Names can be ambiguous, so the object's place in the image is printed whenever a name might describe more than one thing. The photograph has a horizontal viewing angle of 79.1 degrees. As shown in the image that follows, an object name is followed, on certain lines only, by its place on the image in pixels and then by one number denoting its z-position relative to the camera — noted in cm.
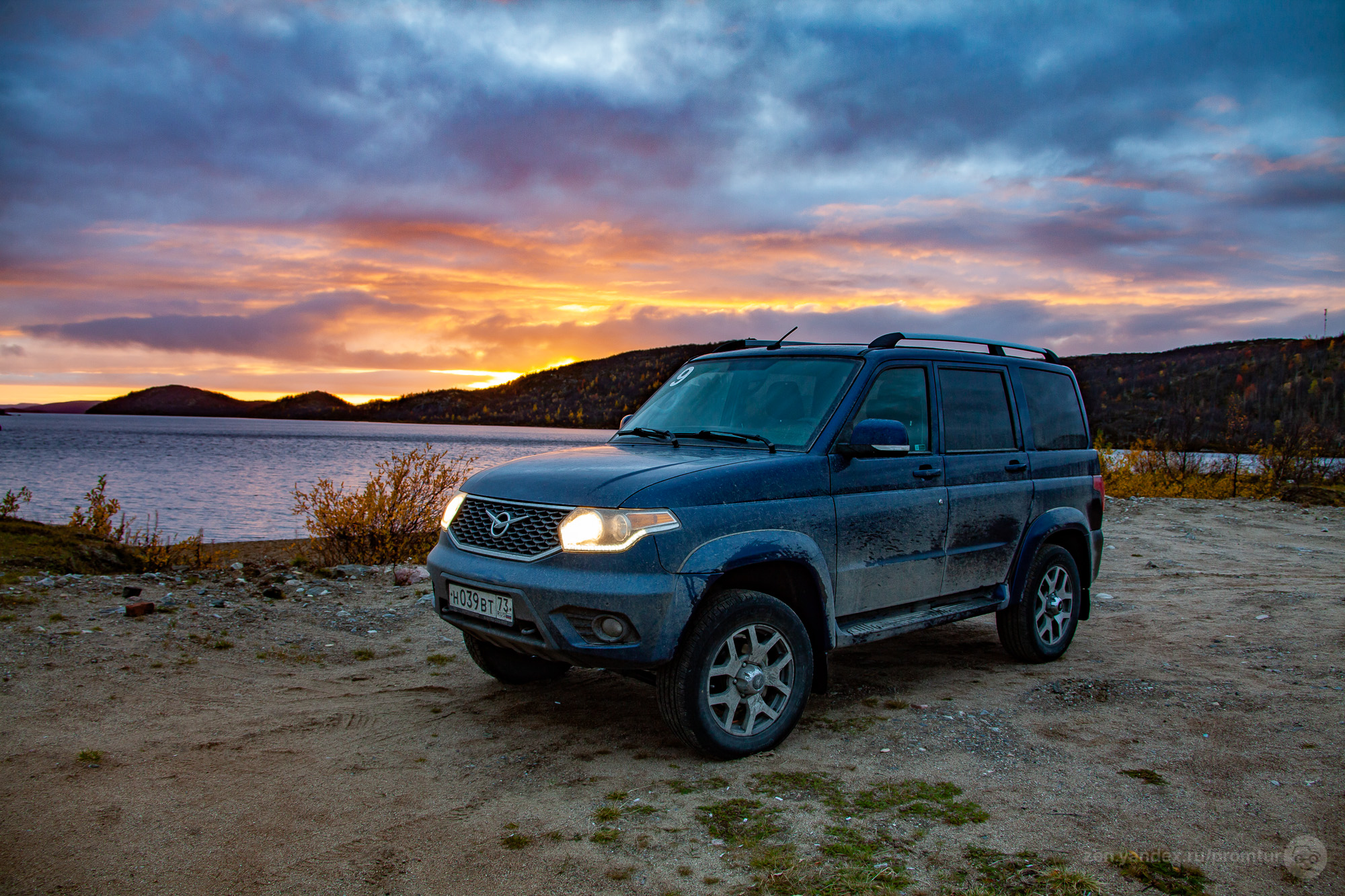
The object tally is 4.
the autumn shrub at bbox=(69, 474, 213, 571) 960
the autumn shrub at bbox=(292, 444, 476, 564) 1052
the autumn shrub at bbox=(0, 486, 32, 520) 1031
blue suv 370
